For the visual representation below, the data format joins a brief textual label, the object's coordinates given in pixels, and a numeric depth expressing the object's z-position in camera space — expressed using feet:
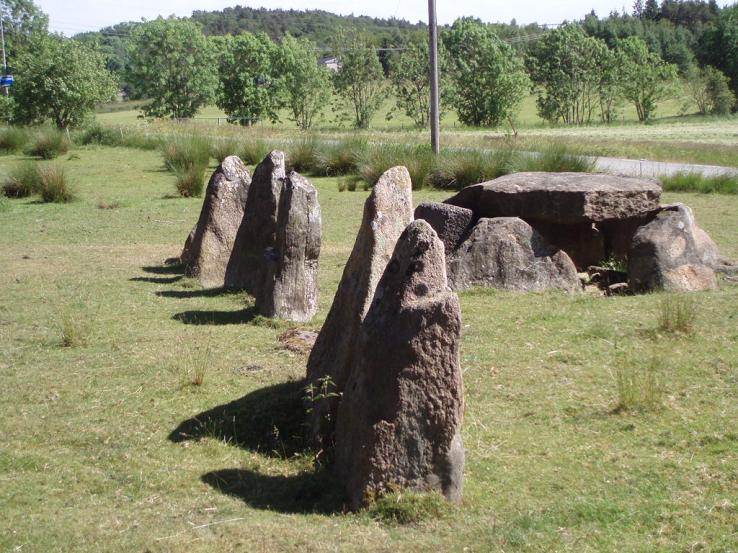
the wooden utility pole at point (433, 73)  81.56
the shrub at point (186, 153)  72.93
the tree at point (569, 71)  232.12
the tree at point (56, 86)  122.52
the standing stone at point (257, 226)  34.83
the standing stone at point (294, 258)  30.07
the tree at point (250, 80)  213.46
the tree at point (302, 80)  215.10
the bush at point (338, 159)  80.69
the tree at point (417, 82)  217.77
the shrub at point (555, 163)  65.82
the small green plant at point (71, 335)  27.78
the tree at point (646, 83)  228.63
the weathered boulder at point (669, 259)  34.45
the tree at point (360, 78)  228.63
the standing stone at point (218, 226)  38.99
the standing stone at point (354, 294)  19.77
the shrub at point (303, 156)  83.51
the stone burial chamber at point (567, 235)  34.88
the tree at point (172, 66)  209.36
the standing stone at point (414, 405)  16.87
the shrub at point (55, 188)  64.23
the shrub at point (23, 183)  66.23
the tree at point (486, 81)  207.72
